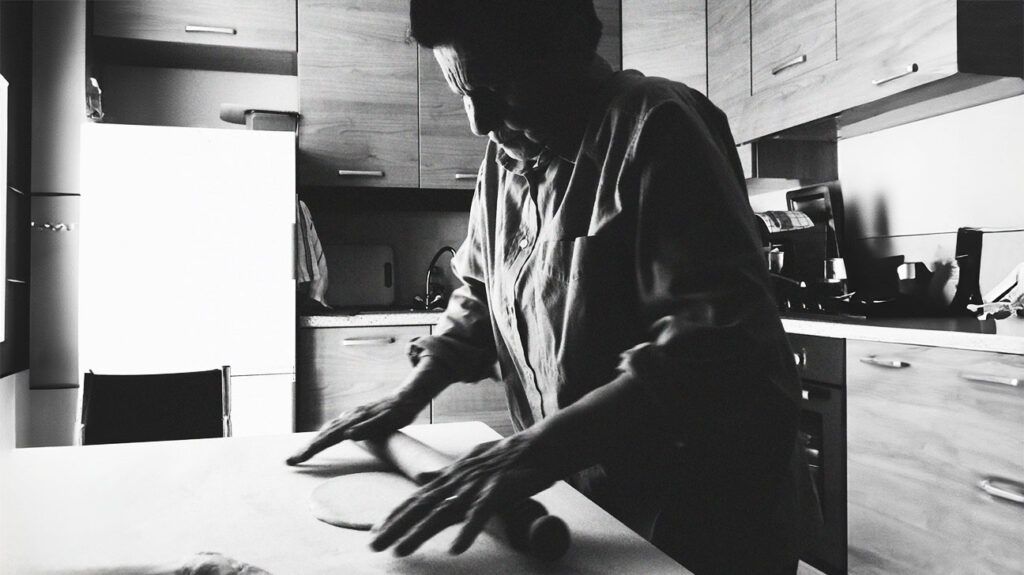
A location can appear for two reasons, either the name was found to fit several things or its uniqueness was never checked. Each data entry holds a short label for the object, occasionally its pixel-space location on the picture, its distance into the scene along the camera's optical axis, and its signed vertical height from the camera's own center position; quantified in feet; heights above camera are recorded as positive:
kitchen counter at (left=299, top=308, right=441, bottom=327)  8.74 -0.40
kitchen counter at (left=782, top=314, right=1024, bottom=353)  4.84 -0.33
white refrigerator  7.93 +0.38
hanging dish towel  8.80 +0.31
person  2.13 -0.10
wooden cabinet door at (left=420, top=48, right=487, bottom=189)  9.83 +2.03
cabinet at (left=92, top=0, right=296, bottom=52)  8.87 +3.24
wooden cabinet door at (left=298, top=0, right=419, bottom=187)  9.40 +2.48
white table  2.01 -0.75
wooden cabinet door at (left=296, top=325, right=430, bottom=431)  8.75 -1.01
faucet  9.95 -0.17
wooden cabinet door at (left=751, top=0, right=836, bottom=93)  7.38 +2.63
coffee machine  7.86 +0.47
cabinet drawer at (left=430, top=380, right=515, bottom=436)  9.24 -1.51
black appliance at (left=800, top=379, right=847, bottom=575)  6.31 -1.55
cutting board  10.39 +0.15
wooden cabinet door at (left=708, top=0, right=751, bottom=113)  8.66 +2.83
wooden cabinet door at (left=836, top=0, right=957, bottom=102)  5.94 +2.11
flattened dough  2.31 -0.72
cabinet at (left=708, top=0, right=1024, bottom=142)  5.93 +2.11
